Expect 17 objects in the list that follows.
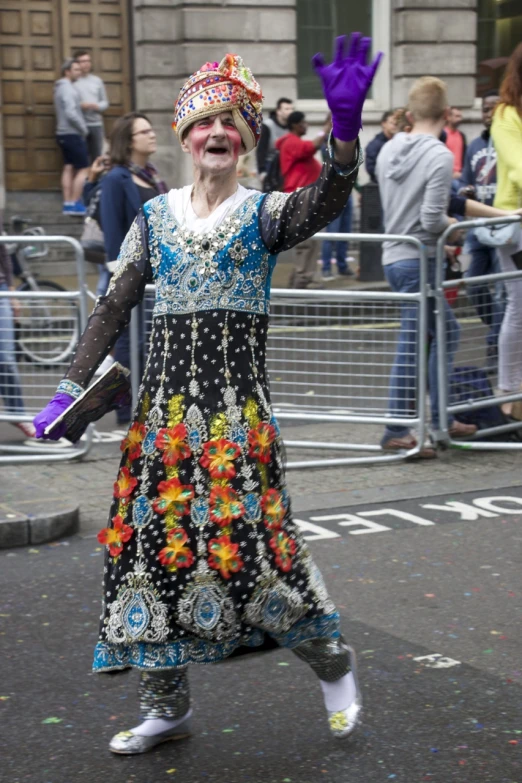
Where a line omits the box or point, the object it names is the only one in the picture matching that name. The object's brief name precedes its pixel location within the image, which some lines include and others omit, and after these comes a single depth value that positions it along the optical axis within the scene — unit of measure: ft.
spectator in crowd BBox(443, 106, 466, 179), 51.13
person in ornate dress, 11.58
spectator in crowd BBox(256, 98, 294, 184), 52.37
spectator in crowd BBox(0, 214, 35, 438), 25.20
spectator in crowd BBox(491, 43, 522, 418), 24.89
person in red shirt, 46.52
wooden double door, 58.95
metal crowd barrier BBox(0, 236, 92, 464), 24.54
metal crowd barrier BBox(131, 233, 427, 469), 23.98
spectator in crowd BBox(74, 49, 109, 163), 57.36
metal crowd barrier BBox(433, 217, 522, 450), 24.32
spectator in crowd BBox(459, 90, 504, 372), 25.07
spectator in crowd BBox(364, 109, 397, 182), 47.02
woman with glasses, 26.27
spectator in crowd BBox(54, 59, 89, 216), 56.95
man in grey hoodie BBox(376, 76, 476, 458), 24.07
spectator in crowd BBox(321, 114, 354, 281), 48.49
